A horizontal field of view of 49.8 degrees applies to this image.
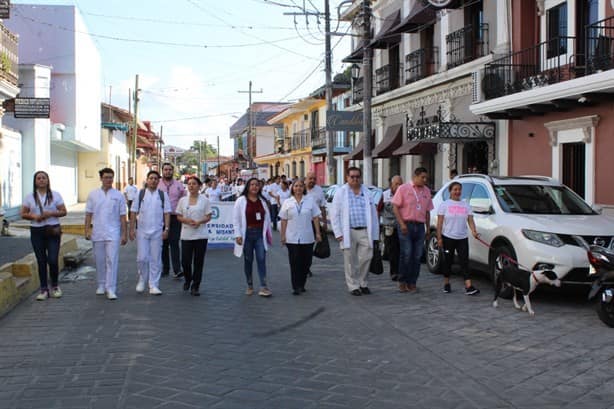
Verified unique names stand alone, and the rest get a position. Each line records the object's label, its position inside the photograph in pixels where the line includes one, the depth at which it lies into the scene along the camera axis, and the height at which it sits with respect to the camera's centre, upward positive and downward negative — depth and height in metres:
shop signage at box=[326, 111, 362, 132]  22.44 +2.48
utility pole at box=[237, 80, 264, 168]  55.37 +5.83
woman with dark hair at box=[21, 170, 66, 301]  8.80 -0.33
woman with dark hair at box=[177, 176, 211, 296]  9.57 -0.65
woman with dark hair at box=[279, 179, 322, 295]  9.57 -0.60
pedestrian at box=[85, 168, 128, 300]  9.10 -0.45
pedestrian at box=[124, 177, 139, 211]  20.11 +0.06
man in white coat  9.48 -0.44
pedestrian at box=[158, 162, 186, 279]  11.17 -0.53
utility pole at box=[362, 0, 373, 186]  20.75 +3.54
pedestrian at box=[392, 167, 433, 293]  9.69 -0.42
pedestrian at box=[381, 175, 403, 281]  10.98 -0.79
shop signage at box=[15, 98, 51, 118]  19.48 +2.58
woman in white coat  9.40 -0.50
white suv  8.64 -0.46
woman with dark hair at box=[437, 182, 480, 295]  9.46 -0.54
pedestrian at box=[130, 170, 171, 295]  9.49 -0.53
